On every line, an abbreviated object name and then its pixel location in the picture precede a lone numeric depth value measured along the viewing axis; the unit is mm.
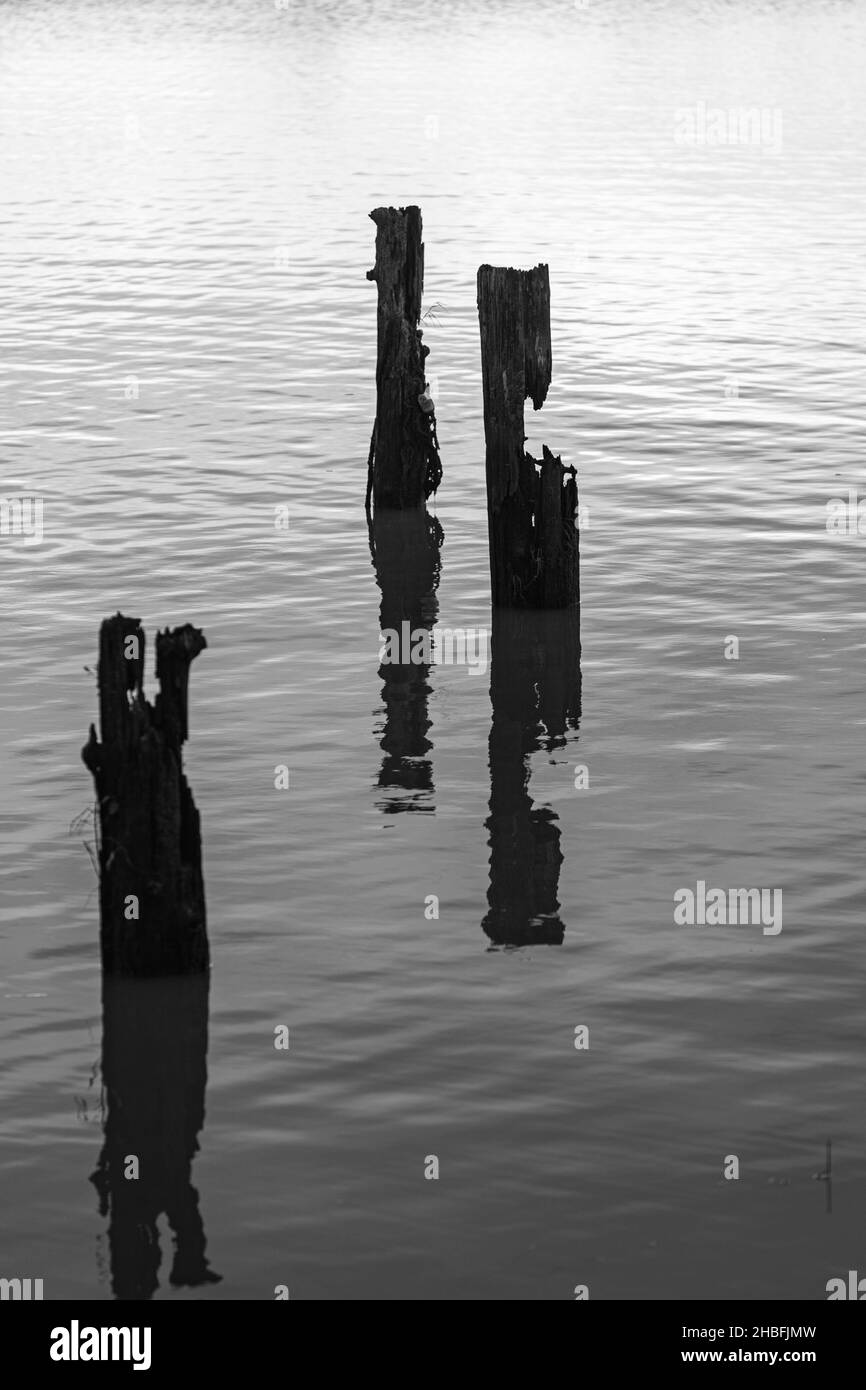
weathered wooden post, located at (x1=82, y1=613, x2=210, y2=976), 11438
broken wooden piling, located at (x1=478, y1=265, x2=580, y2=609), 18188
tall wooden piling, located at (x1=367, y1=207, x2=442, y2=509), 21578
